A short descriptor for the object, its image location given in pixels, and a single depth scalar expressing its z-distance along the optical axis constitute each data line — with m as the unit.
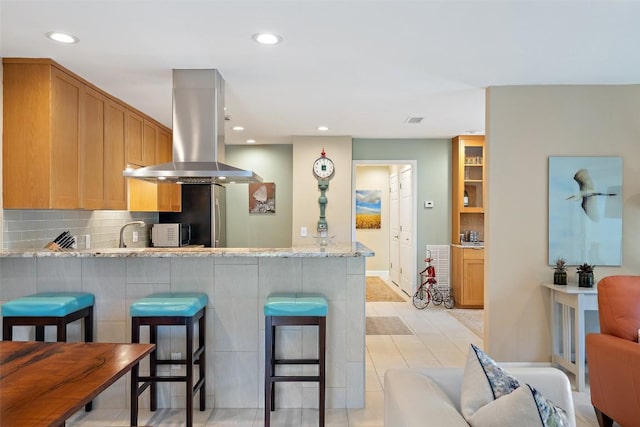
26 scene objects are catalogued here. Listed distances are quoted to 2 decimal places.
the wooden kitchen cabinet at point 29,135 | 2.86
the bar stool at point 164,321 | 2.50
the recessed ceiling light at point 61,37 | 2.47
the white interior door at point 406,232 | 6.34
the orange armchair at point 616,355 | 2.16
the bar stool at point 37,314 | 2.50
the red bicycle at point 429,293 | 5.89
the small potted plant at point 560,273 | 3.40
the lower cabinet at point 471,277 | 5.68
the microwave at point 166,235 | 5.13
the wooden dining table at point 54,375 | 1.11
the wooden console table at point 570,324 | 3.06
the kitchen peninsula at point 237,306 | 2.87
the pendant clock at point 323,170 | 5.87
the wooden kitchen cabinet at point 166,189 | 5.02
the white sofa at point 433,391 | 1.27
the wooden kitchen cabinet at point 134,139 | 4.18
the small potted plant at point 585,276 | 3.21
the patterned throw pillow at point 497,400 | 1.11
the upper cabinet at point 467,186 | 5.89
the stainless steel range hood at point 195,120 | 3.09
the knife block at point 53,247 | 2.93
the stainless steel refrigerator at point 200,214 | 5.67
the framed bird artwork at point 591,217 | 3.48
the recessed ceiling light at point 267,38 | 2.49
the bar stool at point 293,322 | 2.52
